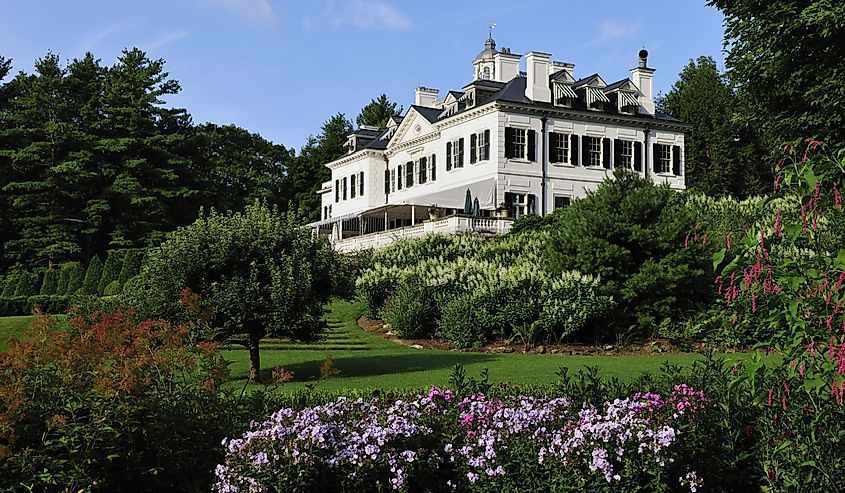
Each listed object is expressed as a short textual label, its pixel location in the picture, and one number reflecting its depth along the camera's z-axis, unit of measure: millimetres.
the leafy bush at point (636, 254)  22031
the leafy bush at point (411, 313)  22344
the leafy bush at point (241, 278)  14148
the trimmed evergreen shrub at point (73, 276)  40250
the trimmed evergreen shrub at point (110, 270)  39938
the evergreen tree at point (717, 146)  55219
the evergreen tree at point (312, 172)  63969
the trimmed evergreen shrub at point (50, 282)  41844
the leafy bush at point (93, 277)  39406
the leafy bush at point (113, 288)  35416
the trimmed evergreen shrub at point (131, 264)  38750
